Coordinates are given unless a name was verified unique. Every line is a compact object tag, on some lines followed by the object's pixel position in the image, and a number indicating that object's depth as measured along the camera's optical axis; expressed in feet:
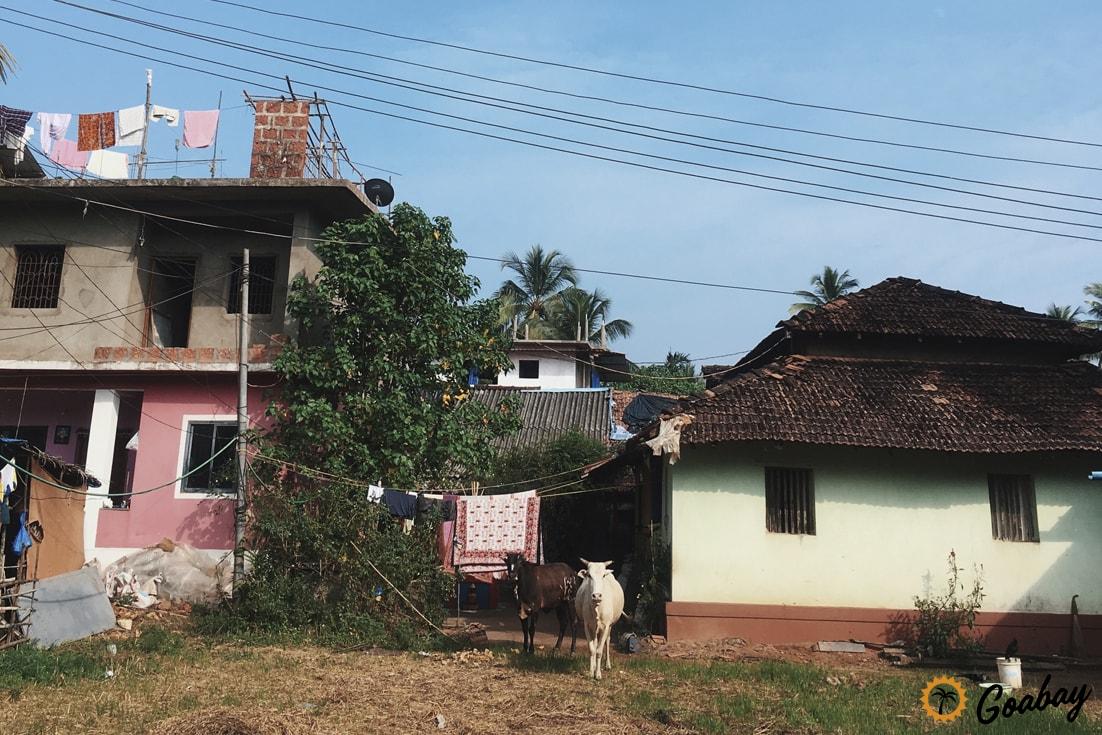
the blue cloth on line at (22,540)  38.63
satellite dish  58.08
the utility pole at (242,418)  45.41
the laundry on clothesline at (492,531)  45.29
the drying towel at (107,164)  53.83
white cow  35.37
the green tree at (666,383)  129.80
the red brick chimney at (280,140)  54.49
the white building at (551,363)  107.76
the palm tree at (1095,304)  110.01
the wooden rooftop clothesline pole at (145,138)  54.39
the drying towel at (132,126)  54.95
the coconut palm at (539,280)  145.34
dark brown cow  40.50
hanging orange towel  54.85
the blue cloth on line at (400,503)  46.29
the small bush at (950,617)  42.06
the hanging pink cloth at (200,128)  53.72
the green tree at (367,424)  43.75
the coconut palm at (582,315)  142.20
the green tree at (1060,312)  130.11
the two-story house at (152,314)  51.13
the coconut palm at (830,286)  131.75
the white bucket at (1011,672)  33.86
